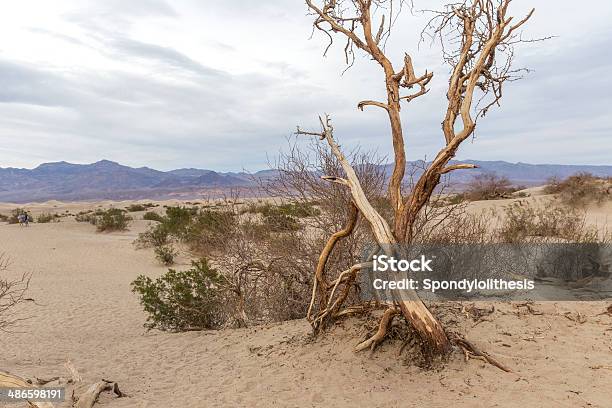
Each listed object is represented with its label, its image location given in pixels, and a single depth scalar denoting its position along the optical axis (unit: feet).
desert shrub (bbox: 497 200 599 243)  39.06
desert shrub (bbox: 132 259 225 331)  32.12
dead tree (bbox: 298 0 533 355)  18.53
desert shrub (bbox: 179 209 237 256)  32.45
